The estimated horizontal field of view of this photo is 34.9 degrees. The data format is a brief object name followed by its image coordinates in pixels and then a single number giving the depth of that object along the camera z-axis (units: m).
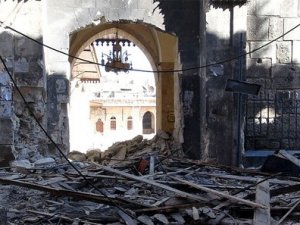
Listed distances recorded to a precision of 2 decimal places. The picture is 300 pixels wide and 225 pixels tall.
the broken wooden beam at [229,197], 4.51
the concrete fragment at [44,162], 7.72
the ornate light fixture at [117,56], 13.61
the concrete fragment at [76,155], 10.52
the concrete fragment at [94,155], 10.60
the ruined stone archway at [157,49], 12.38
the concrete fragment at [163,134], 11.05
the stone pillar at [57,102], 9.18
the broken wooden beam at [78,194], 4.86
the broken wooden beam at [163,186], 4.81
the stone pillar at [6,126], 7.84
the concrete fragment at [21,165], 6.69
